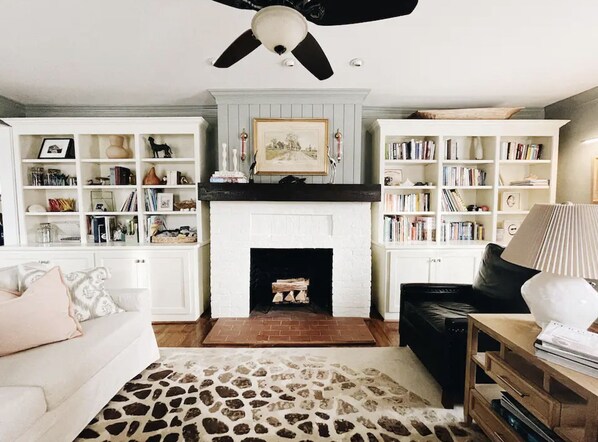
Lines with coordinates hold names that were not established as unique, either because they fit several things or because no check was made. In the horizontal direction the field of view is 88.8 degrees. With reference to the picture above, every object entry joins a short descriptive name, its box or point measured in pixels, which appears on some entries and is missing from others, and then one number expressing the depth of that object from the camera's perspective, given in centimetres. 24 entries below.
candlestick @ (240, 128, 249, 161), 320
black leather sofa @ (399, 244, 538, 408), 182
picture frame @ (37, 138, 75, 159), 336
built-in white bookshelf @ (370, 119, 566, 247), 328
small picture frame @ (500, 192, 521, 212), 360
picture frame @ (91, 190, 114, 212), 361
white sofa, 130
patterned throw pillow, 196
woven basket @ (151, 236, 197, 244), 331
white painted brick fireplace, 322
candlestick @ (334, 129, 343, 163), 317
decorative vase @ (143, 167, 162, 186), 340
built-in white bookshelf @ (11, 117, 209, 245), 324
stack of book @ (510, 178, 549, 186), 335
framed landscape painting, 319
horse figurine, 340
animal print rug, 166
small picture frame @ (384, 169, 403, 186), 357
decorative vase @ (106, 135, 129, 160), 337
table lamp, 119
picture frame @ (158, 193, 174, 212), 349
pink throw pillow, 156
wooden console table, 108
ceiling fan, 116
